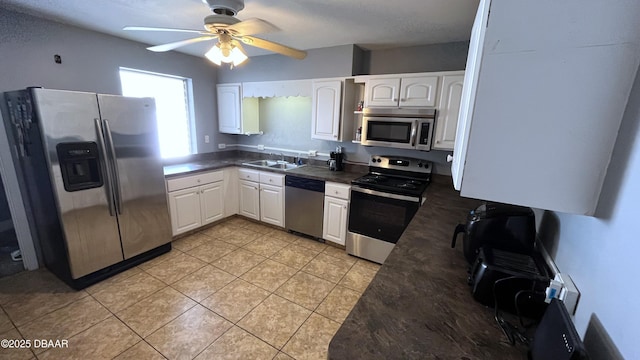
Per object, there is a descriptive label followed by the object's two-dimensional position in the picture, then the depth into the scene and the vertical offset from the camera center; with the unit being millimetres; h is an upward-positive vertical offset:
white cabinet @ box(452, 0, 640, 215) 679 +110
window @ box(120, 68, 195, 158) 3262 +303
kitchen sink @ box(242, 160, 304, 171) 3934 -579
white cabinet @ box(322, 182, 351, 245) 3008 -1000
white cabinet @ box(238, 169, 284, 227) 3529 -998
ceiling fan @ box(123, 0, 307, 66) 1720 +667
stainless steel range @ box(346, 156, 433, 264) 2648 -770
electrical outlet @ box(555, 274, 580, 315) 835 -522
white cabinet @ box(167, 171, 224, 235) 3158 -1002
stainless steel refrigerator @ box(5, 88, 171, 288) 2084 -497
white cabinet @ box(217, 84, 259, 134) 3924 +228
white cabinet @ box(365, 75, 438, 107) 2631 +430
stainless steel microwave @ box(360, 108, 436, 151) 2670 +36
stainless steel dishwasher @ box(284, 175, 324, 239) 3225 -1002
